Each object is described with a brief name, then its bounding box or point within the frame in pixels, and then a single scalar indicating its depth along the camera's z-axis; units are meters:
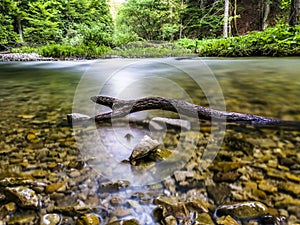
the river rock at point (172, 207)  1.14
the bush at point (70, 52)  14.25
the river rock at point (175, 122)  2.29
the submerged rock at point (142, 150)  1.67
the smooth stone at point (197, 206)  1.17
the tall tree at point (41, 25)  21.02
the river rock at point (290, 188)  1.27
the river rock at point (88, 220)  1.09
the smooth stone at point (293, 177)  1.39
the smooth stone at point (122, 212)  1.17
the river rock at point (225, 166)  1.54
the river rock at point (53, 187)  1.34
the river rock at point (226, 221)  1.07
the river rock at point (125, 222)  1.08
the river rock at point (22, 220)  1.09
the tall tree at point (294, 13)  9.69
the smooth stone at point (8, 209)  1.14
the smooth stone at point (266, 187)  1.31
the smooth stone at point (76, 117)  2.57
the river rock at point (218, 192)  1.26
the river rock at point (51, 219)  1.09
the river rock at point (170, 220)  1.08
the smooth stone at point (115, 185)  1.37
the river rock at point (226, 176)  1.43
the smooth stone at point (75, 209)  1.17
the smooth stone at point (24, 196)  1.18
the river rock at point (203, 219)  1.07
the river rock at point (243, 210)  1.11
